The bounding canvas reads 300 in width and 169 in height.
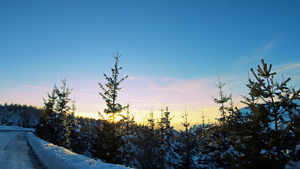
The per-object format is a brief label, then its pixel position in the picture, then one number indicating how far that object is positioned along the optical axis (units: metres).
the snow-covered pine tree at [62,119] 19.28
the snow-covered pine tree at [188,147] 10.70
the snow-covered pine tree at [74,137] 24.23
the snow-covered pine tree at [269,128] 4.82
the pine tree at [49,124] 19.44
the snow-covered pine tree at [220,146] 9.92
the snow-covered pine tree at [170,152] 8.97
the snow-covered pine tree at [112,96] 15.35
